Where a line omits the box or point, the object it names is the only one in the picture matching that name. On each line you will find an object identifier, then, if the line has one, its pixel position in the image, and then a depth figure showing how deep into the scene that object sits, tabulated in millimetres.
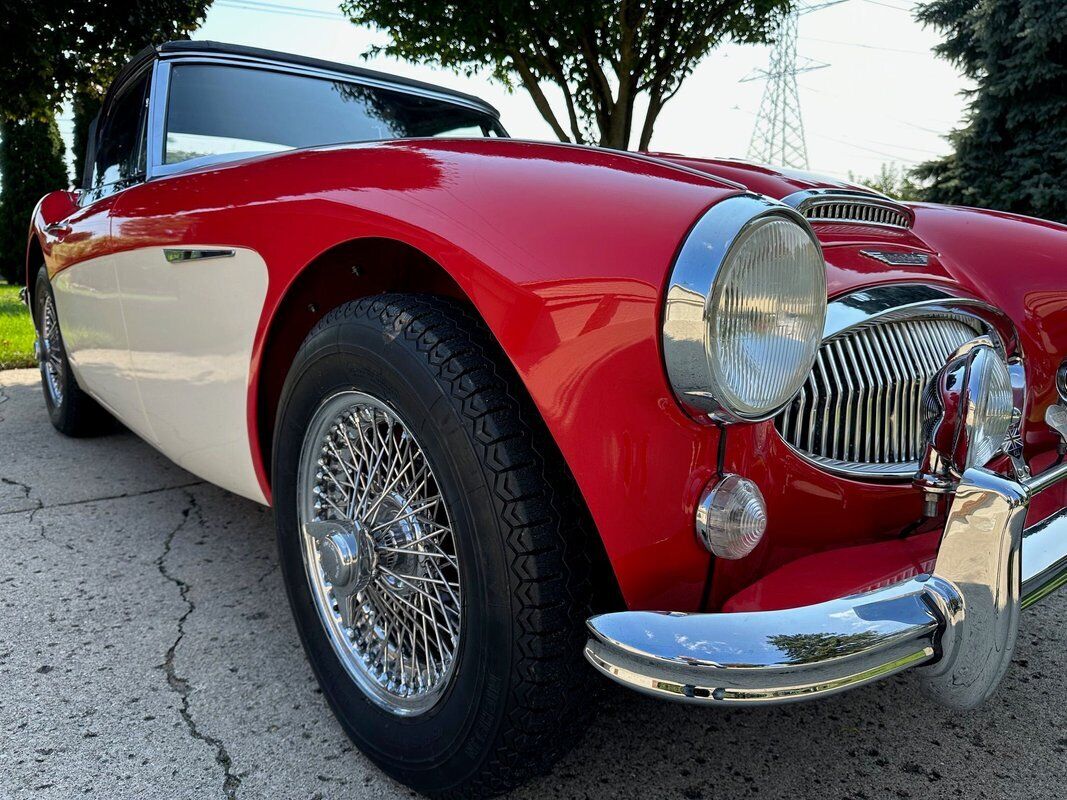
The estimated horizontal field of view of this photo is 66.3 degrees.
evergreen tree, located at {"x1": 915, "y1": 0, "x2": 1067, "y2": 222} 11023
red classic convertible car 1057
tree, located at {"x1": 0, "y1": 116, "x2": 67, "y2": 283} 14773
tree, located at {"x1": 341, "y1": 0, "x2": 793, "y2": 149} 8047
